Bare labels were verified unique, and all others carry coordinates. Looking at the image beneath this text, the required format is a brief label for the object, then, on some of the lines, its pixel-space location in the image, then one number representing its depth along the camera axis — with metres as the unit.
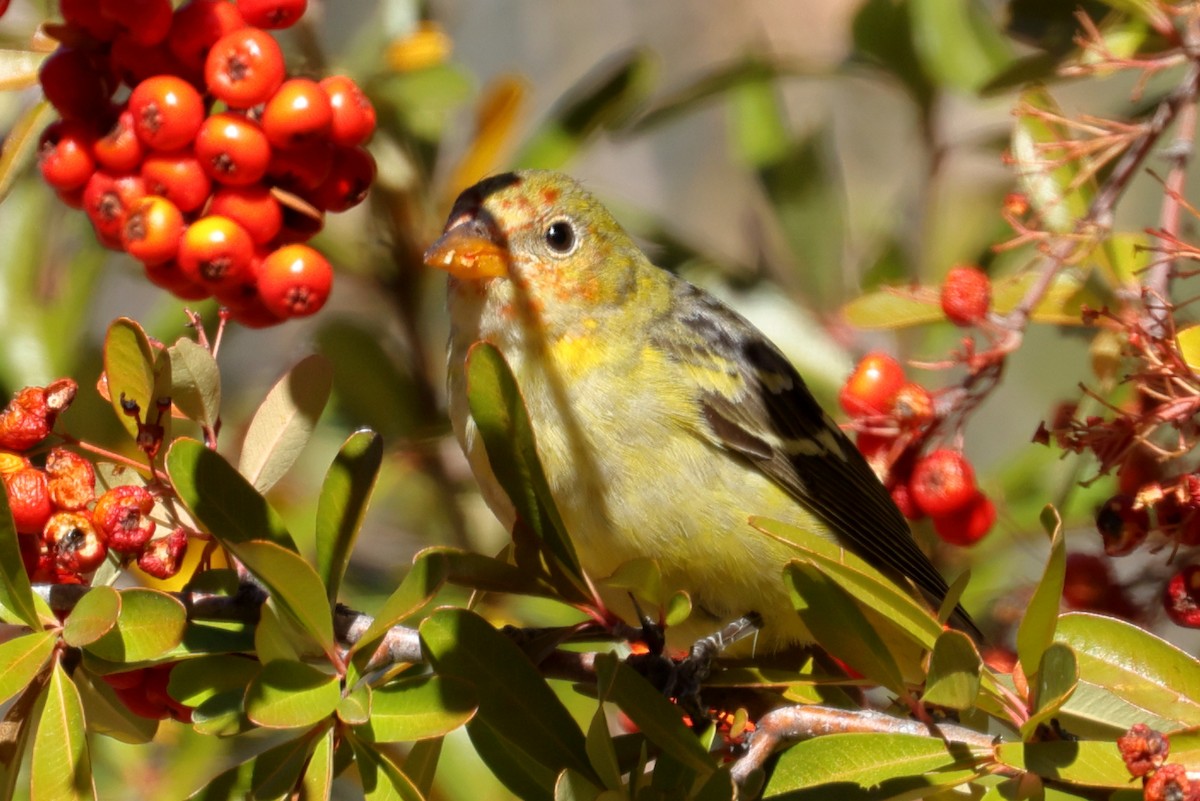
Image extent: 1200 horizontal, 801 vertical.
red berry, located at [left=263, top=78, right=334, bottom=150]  4.75
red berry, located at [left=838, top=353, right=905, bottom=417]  5.70
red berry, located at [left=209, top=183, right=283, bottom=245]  4.89
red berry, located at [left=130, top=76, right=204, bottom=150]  4.66
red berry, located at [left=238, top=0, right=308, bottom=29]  4.79
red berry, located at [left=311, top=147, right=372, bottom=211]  5.04
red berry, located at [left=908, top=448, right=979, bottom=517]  5.62
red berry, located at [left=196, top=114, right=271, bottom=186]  4.77
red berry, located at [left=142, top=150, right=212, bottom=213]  4.87
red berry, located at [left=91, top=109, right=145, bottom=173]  4.82
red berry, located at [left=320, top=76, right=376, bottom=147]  4.89
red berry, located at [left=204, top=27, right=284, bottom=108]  4.69
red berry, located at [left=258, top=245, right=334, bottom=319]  4.88
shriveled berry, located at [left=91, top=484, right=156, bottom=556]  3.81
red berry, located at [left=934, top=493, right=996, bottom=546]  5.79
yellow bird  5.78
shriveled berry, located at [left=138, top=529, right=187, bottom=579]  3.91
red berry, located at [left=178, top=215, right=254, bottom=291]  4.74
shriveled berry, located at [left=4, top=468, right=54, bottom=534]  3.89
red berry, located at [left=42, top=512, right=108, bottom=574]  3.91
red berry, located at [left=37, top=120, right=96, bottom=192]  4.87
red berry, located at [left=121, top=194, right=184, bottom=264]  4.76
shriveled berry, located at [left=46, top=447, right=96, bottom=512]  4.01
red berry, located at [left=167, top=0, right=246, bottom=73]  4.80
